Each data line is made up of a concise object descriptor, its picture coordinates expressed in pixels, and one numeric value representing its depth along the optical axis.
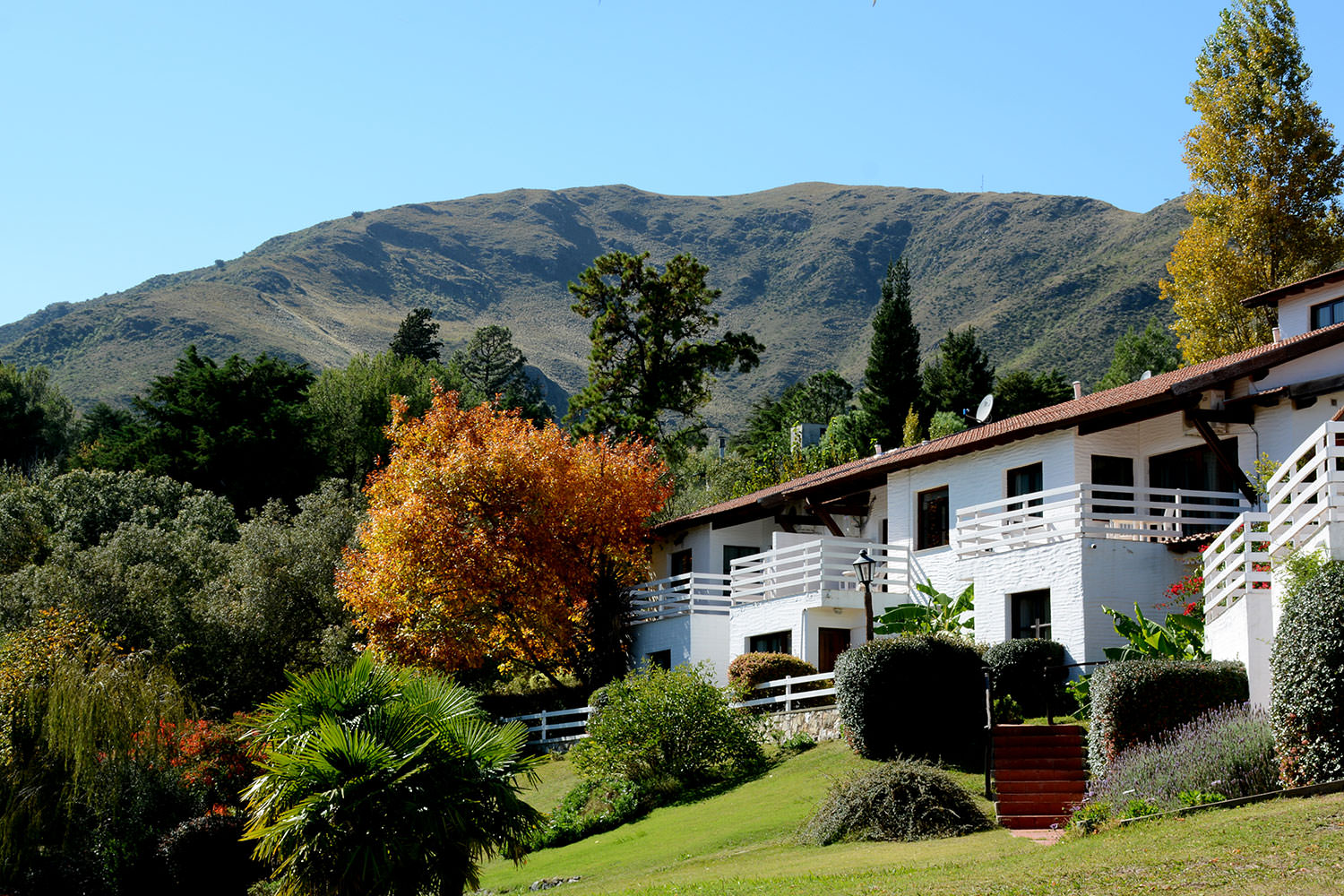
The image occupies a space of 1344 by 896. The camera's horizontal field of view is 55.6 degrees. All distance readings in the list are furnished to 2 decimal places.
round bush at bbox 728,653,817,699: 26.81
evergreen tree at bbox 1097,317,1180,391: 65.75
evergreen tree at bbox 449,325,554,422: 100.81
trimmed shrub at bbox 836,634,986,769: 20.73
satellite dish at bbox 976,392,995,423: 29.61
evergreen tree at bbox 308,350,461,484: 59.91
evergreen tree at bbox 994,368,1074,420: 62.69
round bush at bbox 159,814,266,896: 20.75
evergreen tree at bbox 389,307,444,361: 84.31
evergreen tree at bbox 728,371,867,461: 74.56
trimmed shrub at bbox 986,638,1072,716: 21.66
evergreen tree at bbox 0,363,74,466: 62.47
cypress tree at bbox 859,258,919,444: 61.12
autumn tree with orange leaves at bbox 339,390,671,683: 31.92
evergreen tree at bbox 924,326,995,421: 63.81
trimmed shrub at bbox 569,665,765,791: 23.75
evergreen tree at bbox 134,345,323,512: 53.91
